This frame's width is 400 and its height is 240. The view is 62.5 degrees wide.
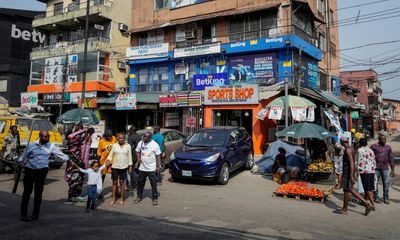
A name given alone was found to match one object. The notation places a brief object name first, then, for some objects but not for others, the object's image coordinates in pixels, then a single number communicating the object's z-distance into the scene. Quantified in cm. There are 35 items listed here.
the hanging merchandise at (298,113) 1611
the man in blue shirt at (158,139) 1038
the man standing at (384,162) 870
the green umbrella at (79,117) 1557
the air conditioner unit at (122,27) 2944
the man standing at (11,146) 1116
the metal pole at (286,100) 1590
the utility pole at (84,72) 2125
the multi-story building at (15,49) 3412
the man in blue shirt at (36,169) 629
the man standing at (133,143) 966
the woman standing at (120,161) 796
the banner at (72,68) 2948
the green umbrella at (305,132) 1097
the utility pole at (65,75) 2947
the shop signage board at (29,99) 3037
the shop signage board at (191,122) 2153
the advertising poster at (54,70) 3067
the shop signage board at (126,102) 2366
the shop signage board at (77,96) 2789
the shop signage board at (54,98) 2961
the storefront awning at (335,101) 2238
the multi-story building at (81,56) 2842
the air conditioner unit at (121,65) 2923
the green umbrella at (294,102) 1617
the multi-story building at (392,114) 7081
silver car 1367
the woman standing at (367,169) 774
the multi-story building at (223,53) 2102
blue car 1030
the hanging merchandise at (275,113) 1688
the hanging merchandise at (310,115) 1732
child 726
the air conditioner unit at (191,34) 2538
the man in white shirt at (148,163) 805
